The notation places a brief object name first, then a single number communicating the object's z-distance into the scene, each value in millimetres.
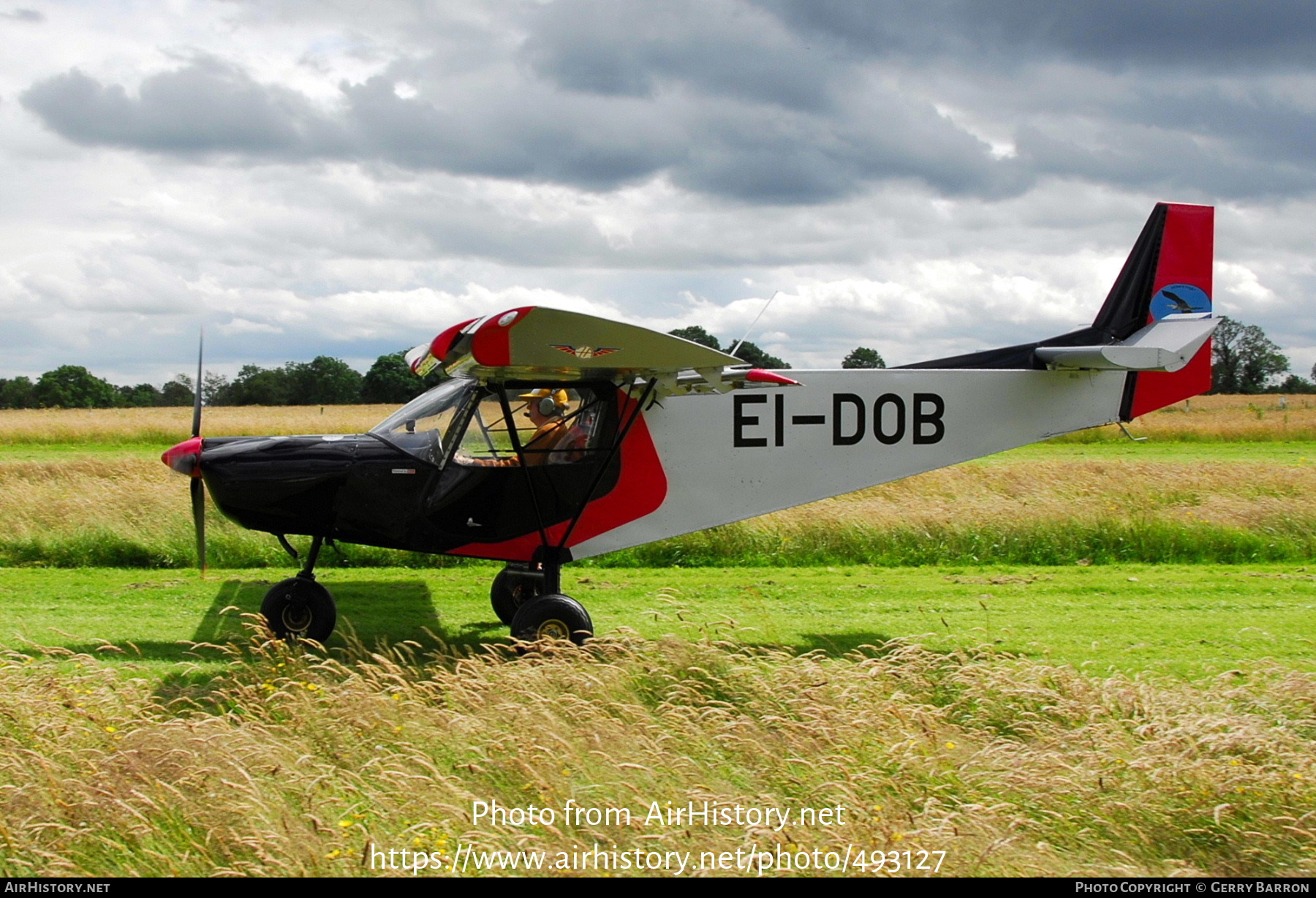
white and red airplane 7430
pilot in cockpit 7859
